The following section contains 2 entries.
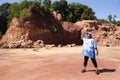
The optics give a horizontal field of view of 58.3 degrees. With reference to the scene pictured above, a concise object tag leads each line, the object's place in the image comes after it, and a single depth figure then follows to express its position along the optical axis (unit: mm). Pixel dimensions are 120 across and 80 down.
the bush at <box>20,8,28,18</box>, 10857
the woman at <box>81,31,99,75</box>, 4298
